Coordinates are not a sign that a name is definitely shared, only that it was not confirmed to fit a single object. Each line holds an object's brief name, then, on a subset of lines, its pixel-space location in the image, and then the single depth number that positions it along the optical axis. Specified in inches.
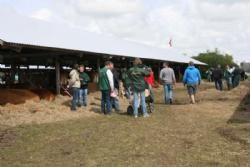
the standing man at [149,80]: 618.9
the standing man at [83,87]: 676.7
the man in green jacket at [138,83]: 572.4
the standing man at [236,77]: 1333.7
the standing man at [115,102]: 638.0
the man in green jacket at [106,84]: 604.1
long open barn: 702.4
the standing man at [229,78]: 1338.6
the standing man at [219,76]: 1222.2
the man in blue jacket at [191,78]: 756.6
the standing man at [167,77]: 765.9
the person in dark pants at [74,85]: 654.5
